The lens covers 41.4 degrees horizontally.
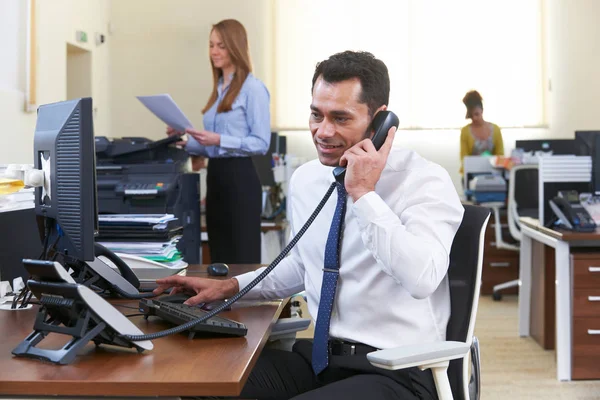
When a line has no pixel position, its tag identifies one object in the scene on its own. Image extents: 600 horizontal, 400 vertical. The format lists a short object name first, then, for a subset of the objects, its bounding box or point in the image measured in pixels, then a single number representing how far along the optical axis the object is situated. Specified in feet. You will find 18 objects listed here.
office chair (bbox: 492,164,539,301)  19.65
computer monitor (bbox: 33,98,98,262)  4.88
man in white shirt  5.46
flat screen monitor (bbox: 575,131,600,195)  13.77
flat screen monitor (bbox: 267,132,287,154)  19.71
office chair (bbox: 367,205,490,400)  5.33
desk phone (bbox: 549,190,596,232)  13.03
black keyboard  5.08
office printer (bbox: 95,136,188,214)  10.73
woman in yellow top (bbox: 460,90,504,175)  24.20
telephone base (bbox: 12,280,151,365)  4.41
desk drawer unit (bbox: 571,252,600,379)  12.75
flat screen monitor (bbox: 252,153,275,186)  17.75
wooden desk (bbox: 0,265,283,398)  3.98
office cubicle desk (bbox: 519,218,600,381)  12.75
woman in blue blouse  12.35
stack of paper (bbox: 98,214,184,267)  7.86
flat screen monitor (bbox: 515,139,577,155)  21.75
